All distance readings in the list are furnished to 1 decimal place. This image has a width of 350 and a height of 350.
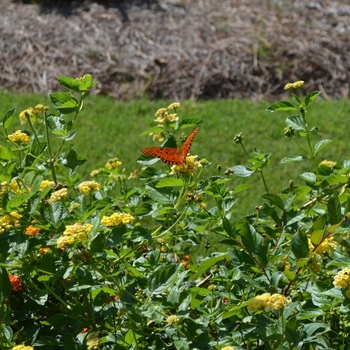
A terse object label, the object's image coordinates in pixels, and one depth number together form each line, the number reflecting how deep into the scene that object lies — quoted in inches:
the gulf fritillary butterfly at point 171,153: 115.6
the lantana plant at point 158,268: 111.0
